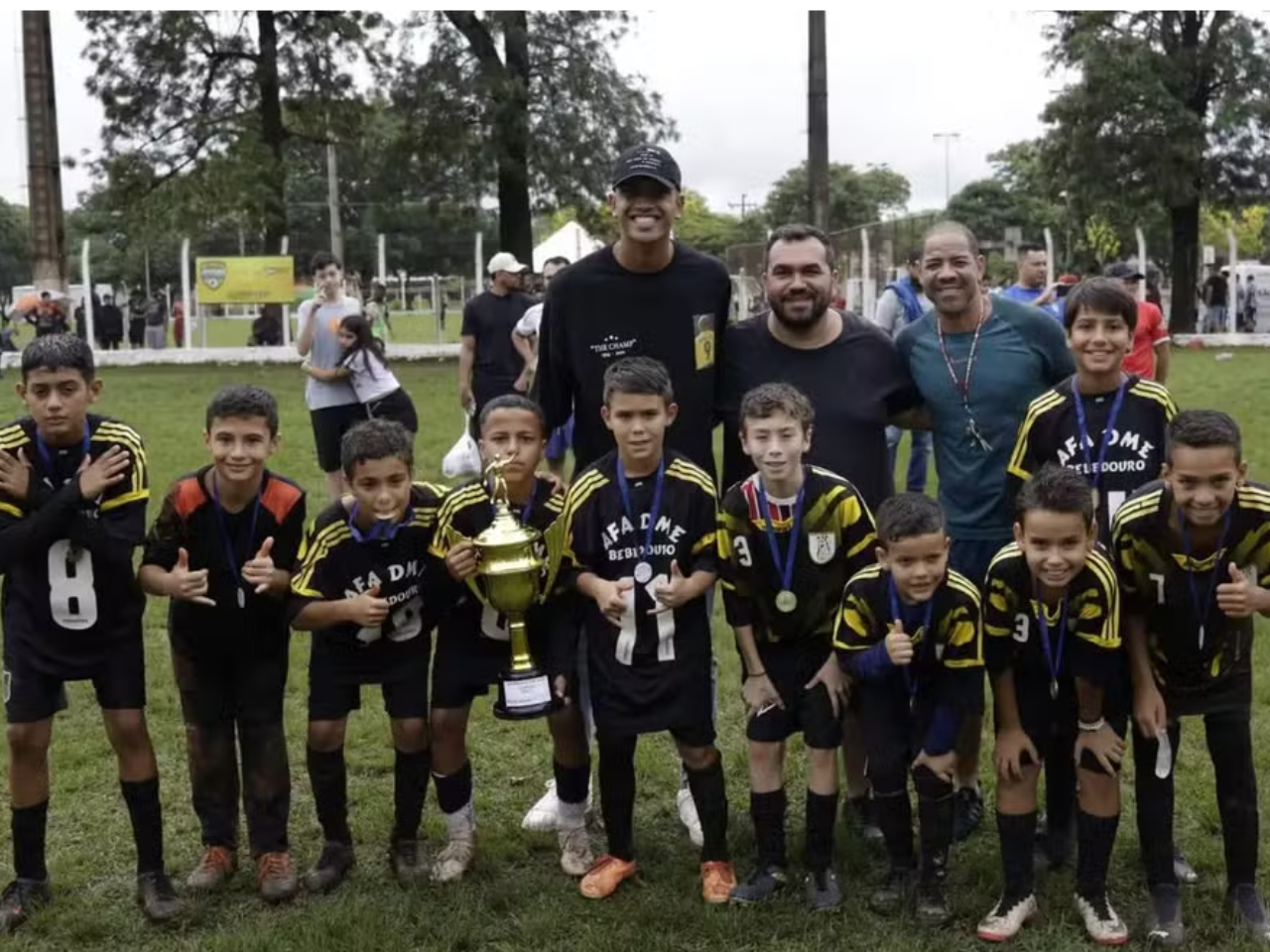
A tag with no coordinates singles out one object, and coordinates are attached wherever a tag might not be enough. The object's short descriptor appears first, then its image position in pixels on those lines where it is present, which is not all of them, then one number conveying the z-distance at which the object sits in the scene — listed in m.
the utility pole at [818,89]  16.11
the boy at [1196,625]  3.60
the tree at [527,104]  27.52
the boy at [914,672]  3.80
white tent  27.58
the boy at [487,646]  4.20
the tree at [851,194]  85.06
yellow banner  28.14
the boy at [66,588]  3.90
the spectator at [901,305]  9.43
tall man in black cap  4.49
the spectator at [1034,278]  11.61
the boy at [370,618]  4.12
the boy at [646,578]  4.10
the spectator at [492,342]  10.11
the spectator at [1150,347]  9.31
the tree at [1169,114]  31.59
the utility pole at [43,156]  20.36
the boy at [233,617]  4.05
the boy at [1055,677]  3.68
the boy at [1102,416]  4.02
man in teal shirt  4.37
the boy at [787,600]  4.02
